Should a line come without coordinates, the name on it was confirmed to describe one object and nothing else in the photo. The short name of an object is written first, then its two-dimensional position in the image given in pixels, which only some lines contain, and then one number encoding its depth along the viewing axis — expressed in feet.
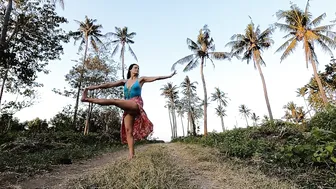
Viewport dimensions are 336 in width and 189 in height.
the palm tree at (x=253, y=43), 73.72
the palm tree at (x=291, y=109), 130.63
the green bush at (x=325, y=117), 20.11
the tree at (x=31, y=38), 36.52
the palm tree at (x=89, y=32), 84.23
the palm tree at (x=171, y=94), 144.97
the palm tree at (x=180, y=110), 150.20
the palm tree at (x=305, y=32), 62.34
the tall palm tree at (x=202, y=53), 77.00
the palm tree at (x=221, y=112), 175.21
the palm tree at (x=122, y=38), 89.92
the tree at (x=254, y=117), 232.55
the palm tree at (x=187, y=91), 134.82
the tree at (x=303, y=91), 97.59
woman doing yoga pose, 12.14
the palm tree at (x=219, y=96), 162.78
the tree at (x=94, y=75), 74.74
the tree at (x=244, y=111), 223.51
